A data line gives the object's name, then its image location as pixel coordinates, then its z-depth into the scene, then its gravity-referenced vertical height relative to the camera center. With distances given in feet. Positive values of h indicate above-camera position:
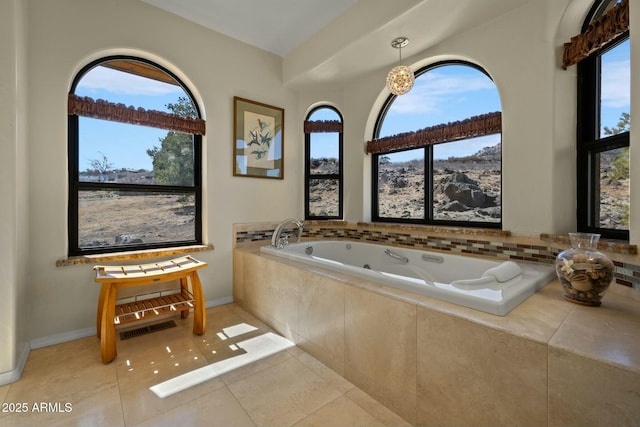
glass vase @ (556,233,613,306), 3.82 -0.89
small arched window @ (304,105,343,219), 10.74 +1.68
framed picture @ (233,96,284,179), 9.05 +2.59
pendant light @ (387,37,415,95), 6.85 +3.44
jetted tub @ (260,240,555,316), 3.85 -1.25
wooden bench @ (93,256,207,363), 5.54 -2.22
